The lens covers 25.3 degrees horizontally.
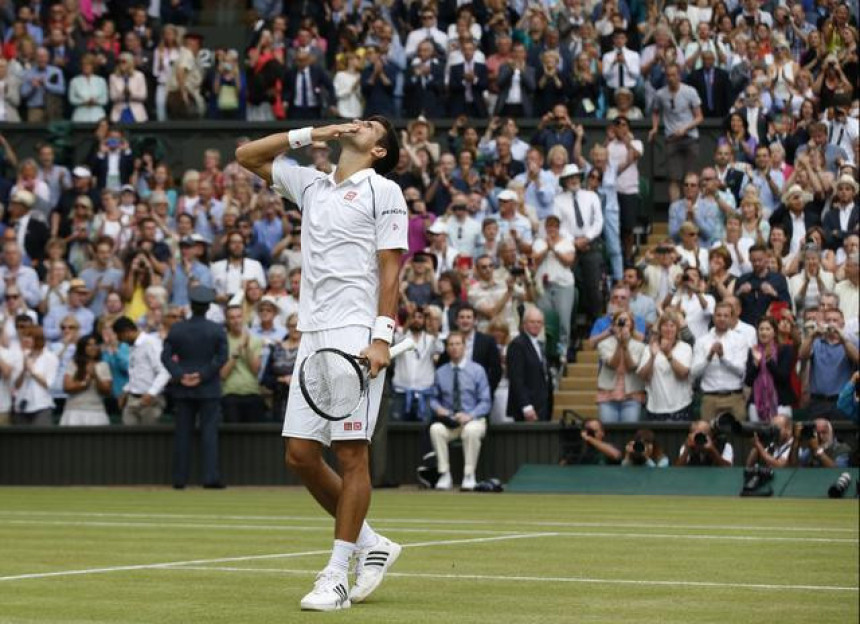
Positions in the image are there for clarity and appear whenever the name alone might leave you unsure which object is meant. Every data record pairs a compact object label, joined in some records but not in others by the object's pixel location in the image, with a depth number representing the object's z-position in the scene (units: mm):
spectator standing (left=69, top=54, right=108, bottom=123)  28734
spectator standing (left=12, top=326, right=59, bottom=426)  23484
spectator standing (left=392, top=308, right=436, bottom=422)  22359
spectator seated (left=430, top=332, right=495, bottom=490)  21828
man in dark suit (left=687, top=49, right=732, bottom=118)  26016
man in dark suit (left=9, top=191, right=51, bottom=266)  26125
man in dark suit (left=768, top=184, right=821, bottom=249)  22984
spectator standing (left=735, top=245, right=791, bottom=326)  21656
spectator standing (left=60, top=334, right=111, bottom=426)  23328
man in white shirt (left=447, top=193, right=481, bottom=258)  24031
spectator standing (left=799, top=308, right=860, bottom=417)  20516
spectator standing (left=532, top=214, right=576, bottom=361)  23172
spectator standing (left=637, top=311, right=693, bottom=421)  21281
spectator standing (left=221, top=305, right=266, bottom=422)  22969
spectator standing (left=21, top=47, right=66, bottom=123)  29062
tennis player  8539
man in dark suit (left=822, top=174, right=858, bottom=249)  22859
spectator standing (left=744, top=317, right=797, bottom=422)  20719
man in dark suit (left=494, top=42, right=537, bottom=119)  26859
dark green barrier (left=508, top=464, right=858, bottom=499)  19391
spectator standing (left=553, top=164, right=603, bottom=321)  24078
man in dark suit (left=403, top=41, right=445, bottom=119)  27516
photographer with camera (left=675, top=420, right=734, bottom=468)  20672
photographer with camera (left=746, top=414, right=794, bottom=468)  20172
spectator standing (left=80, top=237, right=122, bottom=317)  24672
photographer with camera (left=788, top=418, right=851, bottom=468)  19953
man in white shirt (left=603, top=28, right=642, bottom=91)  26359
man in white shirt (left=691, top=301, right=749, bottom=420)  21016
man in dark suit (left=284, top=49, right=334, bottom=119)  27797
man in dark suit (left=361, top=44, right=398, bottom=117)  27406
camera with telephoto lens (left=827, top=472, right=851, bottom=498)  18766
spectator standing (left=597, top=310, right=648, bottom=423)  21719
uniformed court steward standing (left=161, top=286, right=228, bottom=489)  21984
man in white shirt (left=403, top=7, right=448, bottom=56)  27656
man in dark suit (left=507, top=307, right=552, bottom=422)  21969
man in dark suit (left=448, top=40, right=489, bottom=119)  27188
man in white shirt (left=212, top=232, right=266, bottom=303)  24188
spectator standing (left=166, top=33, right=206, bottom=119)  28938
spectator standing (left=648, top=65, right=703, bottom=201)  26203
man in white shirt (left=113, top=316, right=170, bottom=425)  23016
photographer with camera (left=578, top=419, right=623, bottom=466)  21297
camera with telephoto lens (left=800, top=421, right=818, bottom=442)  19969
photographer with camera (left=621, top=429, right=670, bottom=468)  21016
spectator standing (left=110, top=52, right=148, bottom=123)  28875
